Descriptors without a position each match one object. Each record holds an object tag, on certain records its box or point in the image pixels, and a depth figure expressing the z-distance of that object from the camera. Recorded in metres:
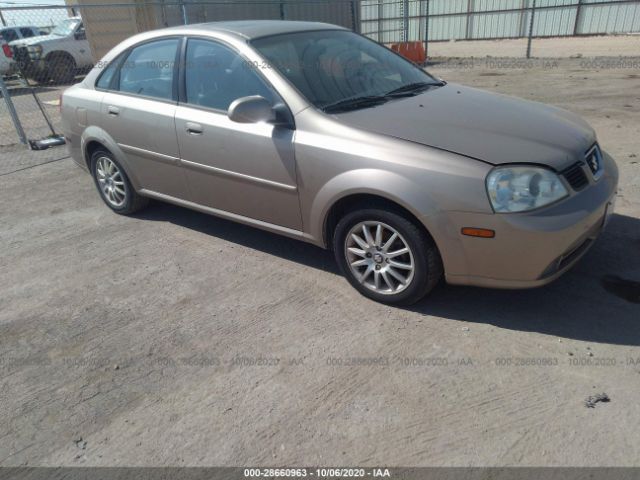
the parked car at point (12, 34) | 15.00
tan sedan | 2.77
